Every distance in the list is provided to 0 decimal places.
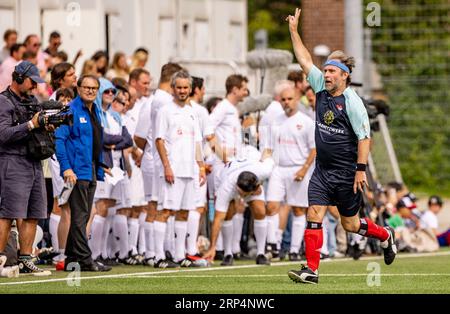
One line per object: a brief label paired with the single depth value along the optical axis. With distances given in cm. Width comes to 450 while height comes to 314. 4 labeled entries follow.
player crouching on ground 1953
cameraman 1630
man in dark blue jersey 1552
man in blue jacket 1734
